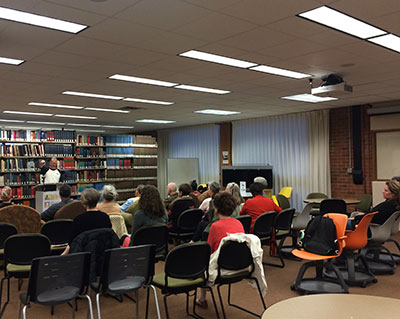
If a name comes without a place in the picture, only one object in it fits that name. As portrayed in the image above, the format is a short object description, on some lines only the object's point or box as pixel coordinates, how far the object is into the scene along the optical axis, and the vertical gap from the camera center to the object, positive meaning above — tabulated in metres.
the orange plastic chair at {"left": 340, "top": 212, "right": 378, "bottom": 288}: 4.95 -1.11
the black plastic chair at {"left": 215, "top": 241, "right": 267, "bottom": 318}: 3.68 -0.97
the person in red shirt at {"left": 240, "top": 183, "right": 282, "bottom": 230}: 5.98 -0.69
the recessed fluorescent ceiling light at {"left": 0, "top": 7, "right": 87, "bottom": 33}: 3.59 +1.44
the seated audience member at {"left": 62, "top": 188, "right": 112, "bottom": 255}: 4.15 -0.58
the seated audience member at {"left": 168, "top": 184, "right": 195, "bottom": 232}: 6.45 -0.75
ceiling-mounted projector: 6.13 +1.17
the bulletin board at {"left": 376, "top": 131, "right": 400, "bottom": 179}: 9.44 +0.13
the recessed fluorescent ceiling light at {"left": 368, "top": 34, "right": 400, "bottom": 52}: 4.52 +1.44
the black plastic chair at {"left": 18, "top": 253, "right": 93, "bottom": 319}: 3.12 -0.96
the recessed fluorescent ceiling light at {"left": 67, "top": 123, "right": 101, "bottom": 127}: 13.18 +1.43
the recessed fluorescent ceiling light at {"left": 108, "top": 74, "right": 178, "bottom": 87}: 6.21 +1.43
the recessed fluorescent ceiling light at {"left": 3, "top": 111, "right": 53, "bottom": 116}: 10.04 +1.43
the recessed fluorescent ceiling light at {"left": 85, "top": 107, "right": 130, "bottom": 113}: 9.52 +1.42
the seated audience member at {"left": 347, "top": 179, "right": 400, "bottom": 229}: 5.45 -0.67
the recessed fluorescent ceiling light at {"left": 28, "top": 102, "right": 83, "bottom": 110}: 8.65 +1.42
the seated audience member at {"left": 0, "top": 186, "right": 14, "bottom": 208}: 6.20 -0.49
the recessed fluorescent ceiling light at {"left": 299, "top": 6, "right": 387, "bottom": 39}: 3.72 +1.44
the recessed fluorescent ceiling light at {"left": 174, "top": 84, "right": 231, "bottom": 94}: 7.11 +1.43
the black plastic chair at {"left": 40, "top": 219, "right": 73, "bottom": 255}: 4.96 -0.87
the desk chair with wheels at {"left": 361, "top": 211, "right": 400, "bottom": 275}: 5.36 -1.15
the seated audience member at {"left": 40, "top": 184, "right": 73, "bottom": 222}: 5.86 -0.59
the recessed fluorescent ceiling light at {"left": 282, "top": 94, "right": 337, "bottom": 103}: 8.54 +1.44
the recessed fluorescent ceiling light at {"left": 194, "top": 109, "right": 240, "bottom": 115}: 10.56 +1.43
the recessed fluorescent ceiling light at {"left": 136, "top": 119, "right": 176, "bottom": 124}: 12.51 +1.42
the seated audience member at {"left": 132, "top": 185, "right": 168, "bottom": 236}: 4.86 -0.58
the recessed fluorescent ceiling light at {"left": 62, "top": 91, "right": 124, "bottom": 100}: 7.54 +1.42
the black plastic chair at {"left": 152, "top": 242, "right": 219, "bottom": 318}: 3.46 -0.98
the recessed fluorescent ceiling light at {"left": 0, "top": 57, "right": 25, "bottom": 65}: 5.13 +1.44
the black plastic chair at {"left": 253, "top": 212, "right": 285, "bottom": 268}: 5.54 -0.96
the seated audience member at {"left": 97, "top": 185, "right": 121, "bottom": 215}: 5.61 -0.56
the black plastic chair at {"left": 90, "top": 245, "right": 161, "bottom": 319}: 3.45 -0.98
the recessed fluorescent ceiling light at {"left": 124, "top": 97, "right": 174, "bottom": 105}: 8.32 +1.42
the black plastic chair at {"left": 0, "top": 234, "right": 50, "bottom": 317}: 3.93 -0.88
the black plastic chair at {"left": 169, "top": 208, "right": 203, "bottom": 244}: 6.20 -0.99
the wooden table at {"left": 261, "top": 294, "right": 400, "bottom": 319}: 1.87 -0.75
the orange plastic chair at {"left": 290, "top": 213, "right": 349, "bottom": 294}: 4.58 -1.43
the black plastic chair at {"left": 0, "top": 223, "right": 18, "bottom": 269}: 4.84 -0.81
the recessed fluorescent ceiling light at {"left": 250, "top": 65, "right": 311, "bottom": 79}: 5.83 +1.43
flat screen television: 11.52 -0.34
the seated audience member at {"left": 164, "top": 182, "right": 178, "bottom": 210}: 7.53 -0.60
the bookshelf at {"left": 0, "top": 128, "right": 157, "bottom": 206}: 9.71 +0.19
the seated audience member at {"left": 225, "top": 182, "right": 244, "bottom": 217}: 6.44 -0.49
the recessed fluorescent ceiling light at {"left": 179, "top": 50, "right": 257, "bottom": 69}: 5.02 +1.44
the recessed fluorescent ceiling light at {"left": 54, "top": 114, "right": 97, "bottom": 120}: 10.75 +1.43
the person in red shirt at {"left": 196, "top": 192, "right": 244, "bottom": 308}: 3.88 -0.62
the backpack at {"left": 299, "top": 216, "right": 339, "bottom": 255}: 4.58 -0.94
